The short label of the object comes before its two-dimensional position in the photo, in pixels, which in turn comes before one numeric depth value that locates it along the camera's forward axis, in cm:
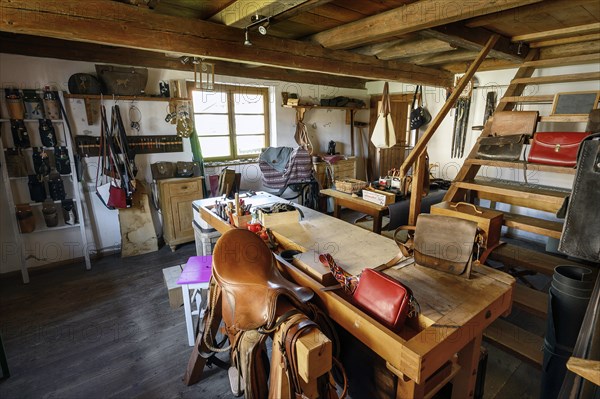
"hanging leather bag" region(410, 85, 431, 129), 529
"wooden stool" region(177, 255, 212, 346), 208
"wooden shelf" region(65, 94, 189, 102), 340
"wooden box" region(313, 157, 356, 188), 533
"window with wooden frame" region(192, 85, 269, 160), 464
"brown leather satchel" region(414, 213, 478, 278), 131
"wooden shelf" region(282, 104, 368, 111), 520
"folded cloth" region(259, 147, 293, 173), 426
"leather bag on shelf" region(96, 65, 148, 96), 349
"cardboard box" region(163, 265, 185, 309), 268
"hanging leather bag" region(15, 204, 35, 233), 321
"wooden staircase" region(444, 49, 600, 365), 193
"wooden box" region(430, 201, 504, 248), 200
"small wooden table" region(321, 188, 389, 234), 301
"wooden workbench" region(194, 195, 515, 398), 96
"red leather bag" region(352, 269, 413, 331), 104
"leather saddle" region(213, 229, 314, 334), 118
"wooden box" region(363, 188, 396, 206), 303
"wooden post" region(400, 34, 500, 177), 225
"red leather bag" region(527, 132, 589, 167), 191
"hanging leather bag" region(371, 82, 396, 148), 391
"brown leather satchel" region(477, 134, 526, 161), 210
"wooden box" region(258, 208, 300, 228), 199
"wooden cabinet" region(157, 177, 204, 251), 388
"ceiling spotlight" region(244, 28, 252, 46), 233
